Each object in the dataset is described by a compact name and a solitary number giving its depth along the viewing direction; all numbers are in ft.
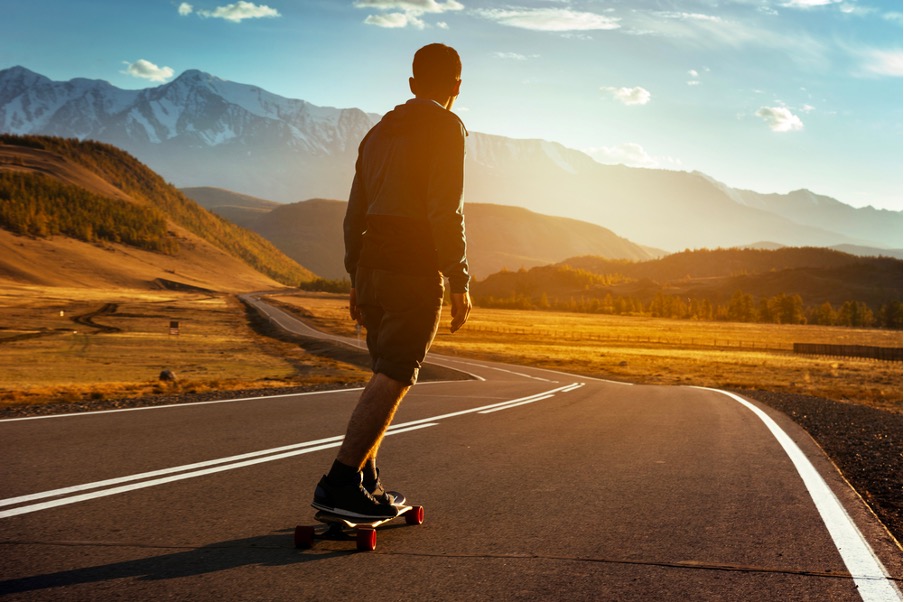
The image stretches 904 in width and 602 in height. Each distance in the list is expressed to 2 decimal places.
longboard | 11.97
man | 13.12
